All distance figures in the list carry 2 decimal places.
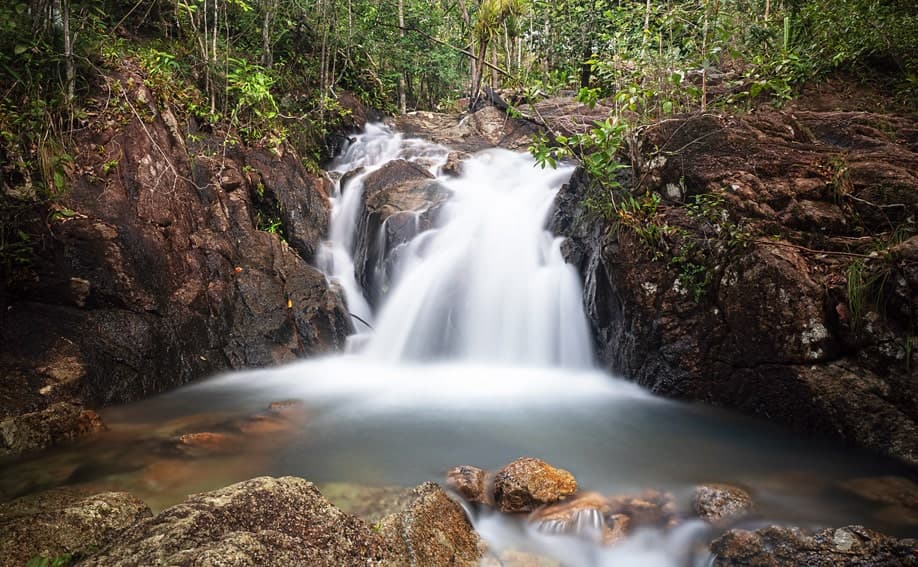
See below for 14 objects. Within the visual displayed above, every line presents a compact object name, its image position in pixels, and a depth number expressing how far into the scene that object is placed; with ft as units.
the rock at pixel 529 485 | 11.10
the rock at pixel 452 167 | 35.86
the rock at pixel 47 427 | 12.50
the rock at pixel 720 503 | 10.50
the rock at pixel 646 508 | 10.78
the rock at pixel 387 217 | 28.40
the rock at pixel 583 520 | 10.49
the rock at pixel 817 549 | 7.82
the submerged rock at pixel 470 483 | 11.73
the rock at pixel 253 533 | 5.94
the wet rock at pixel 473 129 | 44.62
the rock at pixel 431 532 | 7.91
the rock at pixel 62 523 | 7.23
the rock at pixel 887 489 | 11.03
